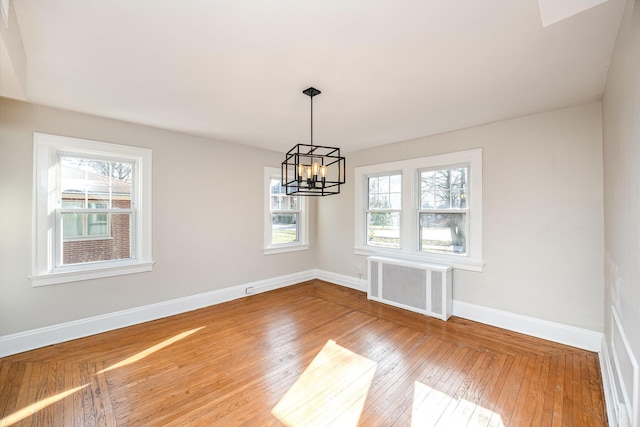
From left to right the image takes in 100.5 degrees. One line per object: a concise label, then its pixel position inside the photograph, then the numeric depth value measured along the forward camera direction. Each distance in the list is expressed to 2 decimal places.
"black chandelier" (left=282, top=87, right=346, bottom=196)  2.32
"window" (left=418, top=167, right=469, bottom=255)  3.73
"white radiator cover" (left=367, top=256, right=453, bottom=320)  3.60
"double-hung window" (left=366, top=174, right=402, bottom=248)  4.47
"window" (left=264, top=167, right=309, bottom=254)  4.88
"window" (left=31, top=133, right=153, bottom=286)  2.85
